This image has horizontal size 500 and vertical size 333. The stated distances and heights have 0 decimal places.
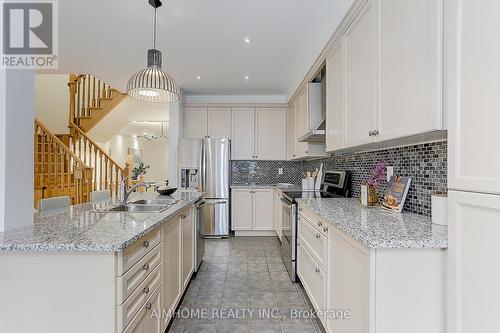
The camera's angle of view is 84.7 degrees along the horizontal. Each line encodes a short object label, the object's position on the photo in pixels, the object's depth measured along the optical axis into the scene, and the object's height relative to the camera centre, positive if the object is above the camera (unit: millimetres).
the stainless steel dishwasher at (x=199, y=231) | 3033 -767
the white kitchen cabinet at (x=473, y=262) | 899 -343
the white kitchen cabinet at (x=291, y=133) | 4608 +584
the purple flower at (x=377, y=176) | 2137 -78
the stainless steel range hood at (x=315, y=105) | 3439 +768
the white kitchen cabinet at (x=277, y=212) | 4238 -738
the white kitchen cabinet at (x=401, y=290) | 1187 -539
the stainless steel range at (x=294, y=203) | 2838 -413
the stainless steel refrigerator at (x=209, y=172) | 4707 -109
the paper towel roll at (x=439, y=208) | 1407 -219
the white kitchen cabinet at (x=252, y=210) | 4867 -784
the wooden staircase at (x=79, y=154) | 4484 +214
